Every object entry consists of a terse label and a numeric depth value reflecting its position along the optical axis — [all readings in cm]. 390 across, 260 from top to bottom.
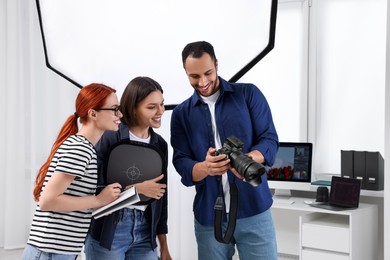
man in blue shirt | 155
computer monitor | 326
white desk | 286
